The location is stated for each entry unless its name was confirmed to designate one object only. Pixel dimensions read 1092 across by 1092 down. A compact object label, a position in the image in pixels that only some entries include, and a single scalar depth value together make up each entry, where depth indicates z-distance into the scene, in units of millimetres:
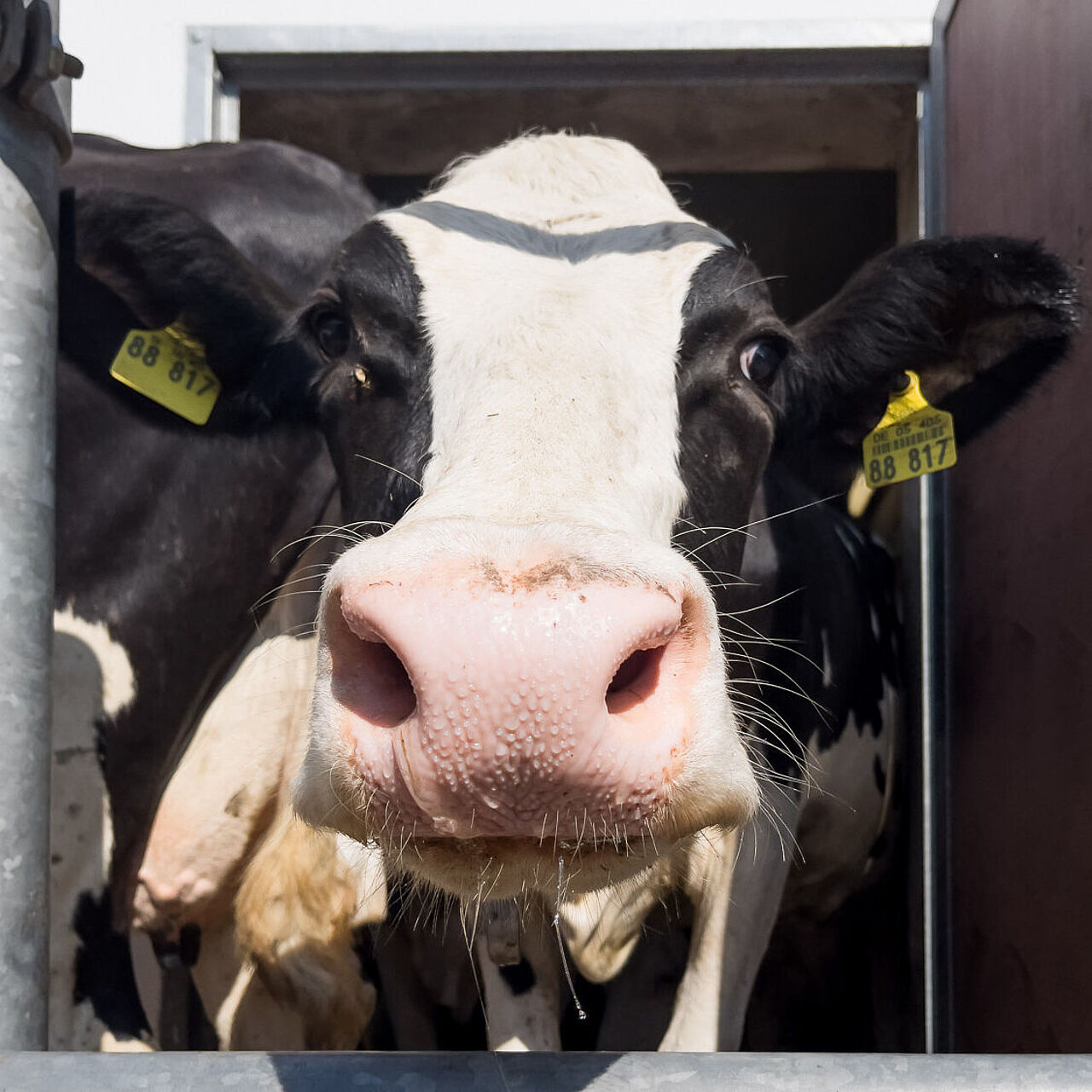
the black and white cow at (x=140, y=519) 1145
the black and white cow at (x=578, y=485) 731
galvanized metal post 783
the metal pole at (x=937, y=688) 1332
